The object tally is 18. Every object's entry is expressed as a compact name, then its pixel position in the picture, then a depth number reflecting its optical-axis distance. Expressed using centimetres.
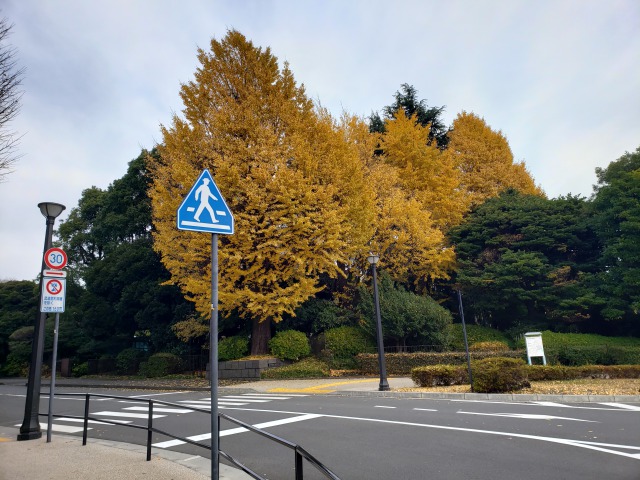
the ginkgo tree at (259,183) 1792
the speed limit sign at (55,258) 784
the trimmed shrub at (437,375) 1348
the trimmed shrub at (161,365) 2323
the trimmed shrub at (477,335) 2291
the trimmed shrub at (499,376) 1140
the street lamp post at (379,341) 1331
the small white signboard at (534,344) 1639
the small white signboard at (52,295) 754
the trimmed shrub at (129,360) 2659
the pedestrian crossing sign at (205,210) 384
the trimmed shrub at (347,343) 2095
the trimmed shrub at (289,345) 2042
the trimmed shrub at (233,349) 2059
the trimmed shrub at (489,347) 1959
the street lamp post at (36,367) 749
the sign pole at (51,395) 716
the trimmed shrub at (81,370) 2884
